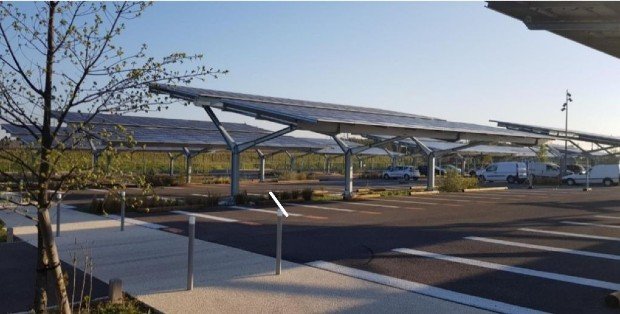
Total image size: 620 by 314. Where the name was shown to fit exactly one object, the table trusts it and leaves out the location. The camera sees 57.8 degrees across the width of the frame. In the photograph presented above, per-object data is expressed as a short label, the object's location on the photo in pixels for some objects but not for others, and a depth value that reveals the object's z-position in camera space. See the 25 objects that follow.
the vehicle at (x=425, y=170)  51.34
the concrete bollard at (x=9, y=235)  11.31
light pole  46.84
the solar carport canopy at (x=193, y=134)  30.25
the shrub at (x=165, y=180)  32.36
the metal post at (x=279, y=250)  8.00
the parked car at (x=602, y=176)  41.84
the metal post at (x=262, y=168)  40.55
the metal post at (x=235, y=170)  20.84
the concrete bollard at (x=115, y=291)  6.60
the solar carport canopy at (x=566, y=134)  47.62
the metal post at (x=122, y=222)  12.74
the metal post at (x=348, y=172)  23.50
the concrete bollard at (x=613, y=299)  6.69
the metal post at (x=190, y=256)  7.22
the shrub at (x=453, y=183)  29.91
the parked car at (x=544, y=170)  47.47
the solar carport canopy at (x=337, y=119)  19.77
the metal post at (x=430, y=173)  29.39
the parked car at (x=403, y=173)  49.86
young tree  4.59
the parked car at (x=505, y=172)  45.72
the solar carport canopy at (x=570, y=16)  7.27
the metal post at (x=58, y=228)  11.85
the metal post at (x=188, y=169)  36.19
